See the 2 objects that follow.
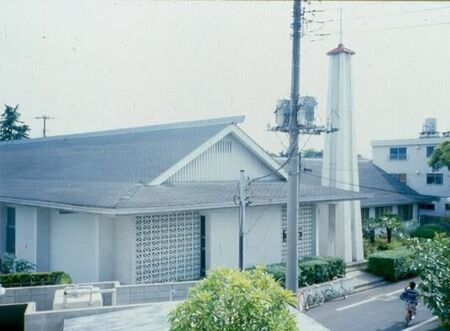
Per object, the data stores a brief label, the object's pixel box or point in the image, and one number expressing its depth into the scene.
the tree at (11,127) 54.09
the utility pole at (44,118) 58.66
